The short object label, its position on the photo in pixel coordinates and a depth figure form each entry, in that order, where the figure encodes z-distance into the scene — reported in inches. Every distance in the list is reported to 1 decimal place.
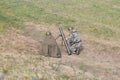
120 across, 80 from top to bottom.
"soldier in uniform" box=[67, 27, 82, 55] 952.3
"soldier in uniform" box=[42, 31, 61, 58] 869.2
